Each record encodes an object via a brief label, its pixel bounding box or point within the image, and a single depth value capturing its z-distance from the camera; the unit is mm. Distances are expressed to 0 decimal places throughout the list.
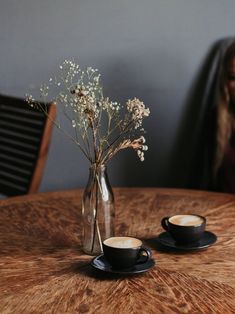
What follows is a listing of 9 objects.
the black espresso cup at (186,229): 1743
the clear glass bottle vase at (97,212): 1756
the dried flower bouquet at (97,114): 1651
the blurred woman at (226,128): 2928
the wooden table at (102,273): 1481
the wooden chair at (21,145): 2622
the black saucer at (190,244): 1743
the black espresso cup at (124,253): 1576
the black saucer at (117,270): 1588
